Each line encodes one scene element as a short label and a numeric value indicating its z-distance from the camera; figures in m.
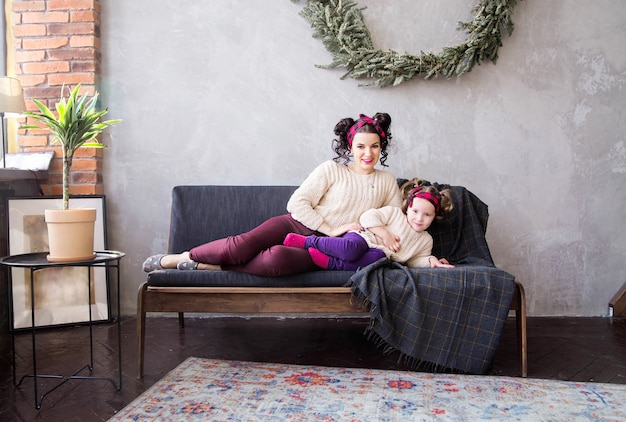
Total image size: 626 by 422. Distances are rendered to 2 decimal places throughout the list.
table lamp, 3.09
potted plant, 2.33
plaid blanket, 2.57
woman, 2.98
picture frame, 3.36
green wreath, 3.50
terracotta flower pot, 2.33
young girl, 2.78
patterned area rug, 2.07
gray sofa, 2.57
